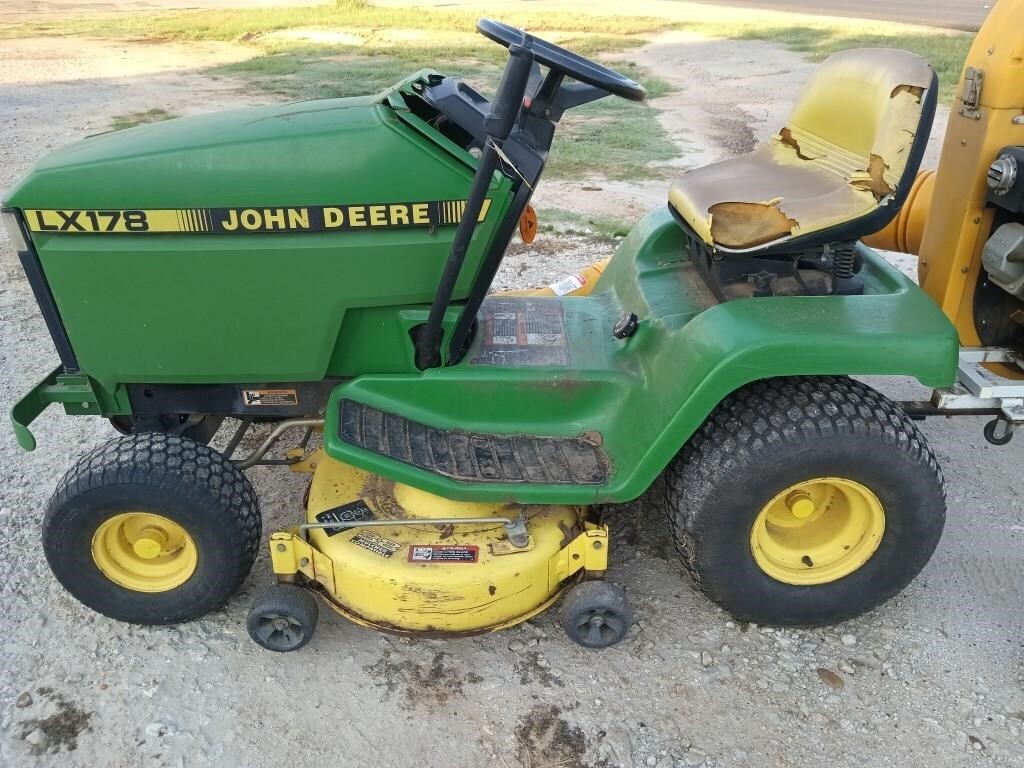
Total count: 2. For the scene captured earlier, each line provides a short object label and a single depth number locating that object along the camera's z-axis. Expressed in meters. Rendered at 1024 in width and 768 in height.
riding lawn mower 2.27
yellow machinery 2.42
